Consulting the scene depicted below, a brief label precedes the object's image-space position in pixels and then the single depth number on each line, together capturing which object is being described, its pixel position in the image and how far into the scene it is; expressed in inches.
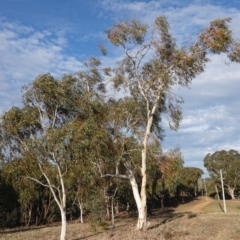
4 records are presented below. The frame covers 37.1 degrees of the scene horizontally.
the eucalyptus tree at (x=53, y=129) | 847.1
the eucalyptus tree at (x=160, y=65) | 948.0
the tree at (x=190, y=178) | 2930.6
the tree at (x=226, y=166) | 3181.6
